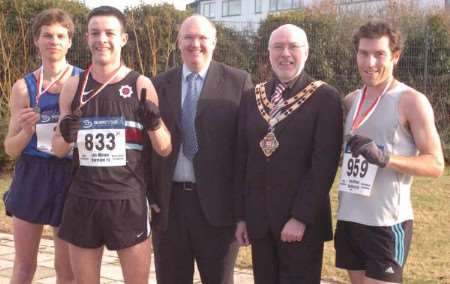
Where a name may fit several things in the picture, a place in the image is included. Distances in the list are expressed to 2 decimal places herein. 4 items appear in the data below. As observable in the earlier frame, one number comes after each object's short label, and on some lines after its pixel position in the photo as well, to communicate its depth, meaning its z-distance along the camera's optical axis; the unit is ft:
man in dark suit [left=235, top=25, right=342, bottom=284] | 11.60
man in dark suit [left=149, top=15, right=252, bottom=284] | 12.62
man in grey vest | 10.79
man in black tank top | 11.03
